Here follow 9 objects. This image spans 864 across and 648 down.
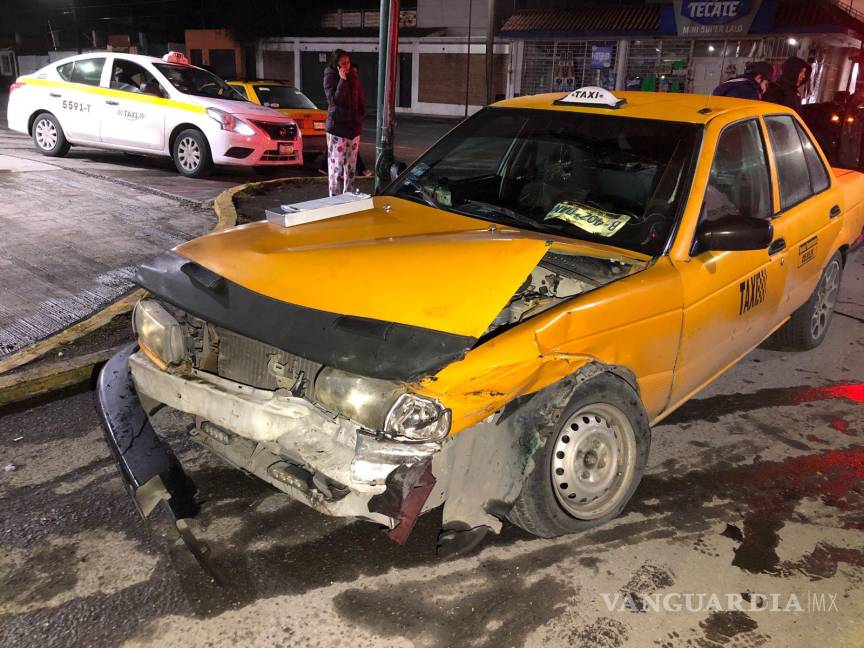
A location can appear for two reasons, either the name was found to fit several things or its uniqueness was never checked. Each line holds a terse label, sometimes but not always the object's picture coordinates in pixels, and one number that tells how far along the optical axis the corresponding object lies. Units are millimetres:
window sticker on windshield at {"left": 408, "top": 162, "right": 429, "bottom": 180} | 4281
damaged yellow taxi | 2496
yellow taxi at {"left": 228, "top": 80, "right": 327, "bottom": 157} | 12766
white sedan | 10344
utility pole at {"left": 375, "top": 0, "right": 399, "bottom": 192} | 7227
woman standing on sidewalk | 9016
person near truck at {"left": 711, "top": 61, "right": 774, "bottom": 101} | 7453
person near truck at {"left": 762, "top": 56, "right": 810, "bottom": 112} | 8125
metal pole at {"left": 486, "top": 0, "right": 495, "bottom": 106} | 10909
